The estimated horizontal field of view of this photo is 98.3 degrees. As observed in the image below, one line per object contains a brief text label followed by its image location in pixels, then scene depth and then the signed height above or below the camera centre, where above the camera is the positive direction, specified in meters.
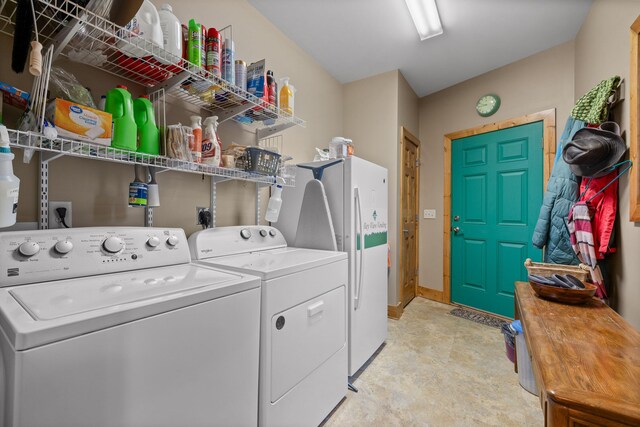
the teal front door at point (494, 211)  2.83 +0.02
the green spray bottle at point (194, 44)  1.32 +0.80
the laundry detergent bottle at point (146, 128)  1.23 +0.38
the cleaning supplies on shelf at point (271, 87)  1.77 +0.81
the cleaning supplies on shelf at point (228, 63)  1.49 +0.80
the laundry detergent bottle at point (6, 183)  0.79 +0.08
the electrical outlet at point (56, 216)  1.17 -0.02
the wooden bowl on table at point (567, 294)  1.33 -0.40
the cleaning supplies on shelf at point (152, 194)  1.37 +0.09
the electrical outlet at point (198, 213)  1.73 -0.01
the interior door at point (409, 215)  3.21 -0.03
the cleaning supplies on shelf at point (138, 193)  1.29 +0.09
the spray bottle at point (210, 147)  1.47 +0.35
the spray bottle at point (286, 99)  1.90 +0.78
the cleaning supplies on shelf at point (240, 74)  1.57 +0.79
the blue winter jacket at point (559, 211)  1.92 +0.02
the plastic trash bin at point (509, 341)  2.01 -0.94
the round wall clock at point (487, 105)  3.07 +1.23
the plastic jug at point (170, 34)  1.24 +0.80
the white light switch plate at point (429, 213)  3.66 -0.01
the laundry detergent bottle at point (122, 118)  1.12 +0.39
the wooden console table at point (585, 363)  0.67 -0.46
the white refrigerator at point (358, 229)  1.92 -0.12
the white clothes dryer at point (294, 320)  1.14 -0.51
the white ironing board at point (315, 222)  1.87 -0.06
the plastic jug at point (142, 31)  1.09 +0.75
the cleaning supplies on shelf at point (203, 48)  1.36 +0.82
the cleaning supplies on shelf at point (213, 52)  1.39 +0.81
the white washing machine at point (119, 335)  0.59 -0.32
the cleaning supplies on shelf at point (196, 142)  1.38 +0.35
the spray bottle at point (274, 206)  1.86 +0.04
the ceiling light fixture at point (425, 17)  2.11 +1.59
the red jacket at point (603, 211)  1.57 +0.01
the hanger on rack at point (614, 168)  1.46 +0.24
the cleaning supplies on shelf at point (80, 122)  0.96 +0.32
